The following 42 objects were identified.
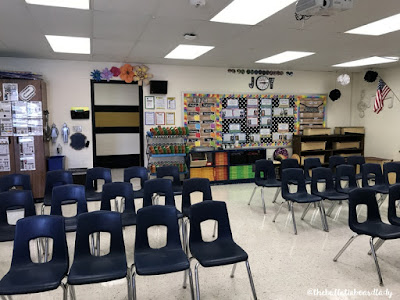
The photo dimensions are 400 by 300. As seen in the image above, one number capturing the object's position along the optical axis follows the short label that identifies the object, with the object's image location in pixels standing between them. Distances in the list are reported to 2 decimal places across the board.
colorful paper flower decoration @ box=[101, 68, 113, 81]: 6.52
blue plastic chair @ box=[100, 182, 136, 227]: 3.56
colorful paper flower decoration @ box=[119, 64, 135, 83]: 6.59
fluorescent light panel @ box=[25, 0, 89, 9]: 3.20
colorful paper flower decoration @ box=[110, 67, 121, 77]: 6.56
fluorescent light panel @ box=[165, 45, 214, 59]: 5.36
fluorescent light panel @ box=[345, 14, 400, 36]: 3.92
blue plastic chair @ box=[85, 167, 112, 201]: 4.68
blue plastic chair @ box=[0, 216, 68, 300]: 2.32
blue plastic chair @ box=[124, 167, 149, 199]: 4.77
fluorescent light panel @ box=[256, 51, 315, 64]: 5.94
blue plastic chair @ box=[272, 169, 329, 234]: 4.38
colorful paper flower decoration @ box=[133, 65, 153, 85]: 6.69
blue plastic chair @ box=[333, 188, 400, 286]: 3.11
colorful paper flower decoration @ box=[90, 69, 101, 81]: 6.47
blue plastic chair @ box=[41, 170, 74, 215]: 4.43
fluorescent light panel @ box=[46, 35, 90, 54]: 4.72
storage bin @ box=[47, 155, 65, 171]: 6.04
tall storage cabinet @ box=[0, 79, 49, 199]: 5.66
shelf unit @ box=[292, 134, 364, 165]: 7.83
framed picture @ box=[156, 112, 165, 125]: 7.02
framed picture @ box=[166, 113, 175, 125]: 7.10
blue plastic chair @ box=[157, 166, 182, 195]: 4.88
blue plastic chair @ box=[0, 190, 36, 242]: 3.21
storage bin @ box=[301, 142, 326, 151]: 7.77
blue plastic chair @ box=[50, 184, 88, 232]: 3.38
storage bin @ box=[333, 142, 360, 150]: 8.01
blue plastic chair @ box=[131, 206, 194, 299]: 2.47
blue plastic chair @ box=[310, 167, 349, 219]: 4.52
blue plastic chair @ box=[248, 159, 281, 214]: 5.37
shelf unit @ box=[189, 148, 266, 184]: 7.23
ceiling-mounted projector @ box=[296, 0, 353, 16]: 2.72
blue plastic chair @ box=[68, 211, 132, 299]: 2.44
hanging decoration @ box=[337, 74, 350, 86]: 7.12
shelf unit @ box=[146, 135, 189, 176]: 6.80
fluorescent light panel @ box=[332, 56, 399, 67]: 6.48
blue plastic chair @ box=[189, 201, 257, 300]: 2.62
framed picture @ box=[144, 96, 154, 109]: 6.89
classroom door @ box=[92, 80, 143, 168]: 9.22
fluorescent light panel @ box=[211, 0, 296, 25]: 3.30
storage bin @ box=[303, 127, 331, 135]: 7.94
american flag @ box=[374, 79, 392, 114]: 7.34
